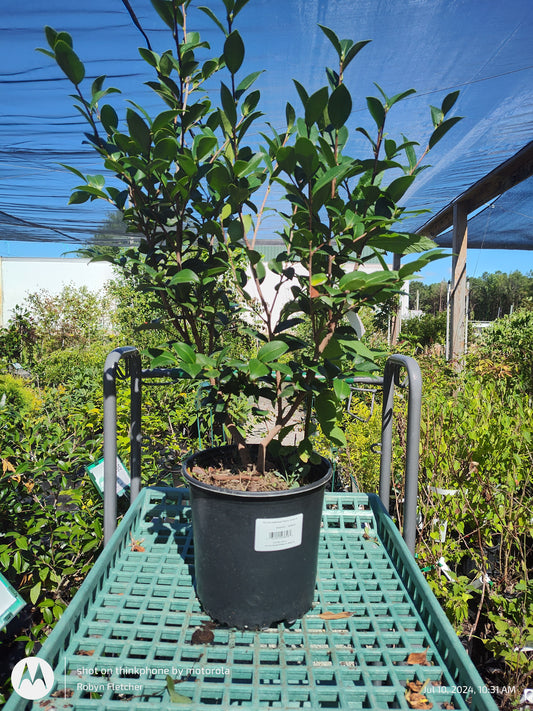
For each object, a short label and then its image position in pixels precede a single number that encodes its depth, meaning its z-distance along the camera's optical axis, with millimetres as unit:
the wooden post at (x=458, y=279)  5359
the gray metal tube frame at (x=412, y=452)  1254
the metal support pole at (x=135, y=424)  1479
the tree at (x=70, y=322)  7785
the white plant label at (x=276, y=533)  1005
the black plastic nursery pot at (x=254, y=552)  1003
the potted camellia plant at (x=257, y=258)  924
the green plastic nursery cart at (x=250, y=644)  816
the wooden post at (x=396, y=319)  7152
